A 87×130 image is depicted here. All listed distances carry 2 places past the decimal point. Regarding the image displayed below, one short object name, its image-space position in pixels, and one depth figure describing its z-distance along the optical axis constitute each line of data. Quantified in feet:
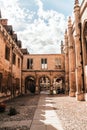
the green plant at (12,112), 17.42
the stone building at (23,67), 36.39
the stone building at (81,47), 32.00
